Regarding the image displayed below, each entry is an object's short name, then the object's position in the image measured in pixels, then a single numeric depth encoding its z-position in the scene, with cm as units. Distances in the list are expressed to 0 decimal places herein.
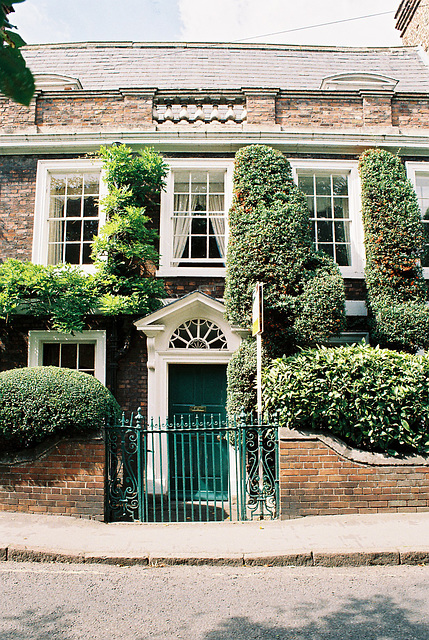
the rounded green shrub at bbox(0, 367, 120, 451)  646
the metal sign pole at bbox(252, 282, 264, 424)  694
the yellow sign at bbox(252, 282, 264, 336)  698
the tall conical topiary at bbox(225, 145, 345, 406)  837
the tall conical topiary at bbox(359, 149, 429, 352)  903
